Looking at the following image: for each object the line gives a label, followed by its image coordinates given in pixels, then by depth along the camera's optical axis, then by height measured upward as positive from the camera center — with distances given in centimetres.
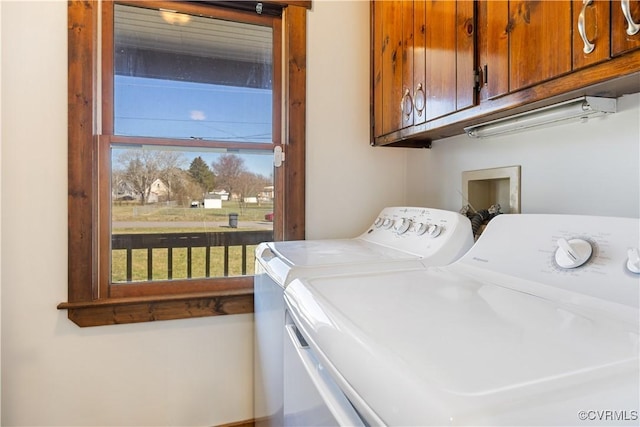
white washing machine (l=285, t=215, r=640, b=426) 41 -20
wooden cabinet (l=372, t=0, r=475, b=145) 110 +55
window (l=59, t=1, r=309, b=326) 145 +26
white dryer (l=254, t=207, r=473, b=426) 105 -16
